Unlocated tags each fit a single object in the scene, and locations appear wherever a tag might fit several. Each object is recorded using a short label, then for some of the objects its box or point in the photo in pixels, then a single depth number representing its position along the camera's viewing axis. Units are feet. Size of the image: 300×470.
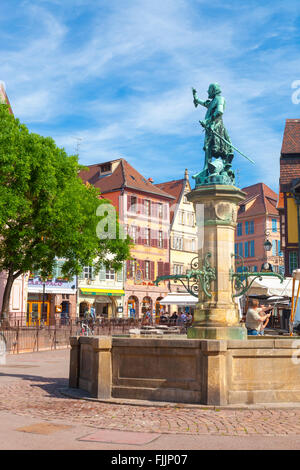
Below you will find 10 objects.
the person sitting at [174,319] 124.82
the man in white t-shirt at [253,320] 46.03
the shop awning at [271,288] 71.00
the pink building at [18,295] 140.05
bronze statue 43.86
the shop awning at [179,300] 107.76
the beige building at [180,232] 212.23
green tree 89.81
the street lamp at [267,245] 81.71
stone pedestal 40.14
